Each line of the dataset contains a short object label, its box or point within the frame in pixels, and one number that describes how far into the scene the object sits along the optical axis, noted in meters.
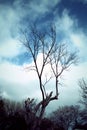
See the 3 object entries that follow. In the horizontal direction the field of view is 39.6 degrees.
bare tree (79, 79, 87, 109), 21.98
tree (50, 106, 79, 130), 43.39
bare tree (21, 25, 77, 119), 14.22
